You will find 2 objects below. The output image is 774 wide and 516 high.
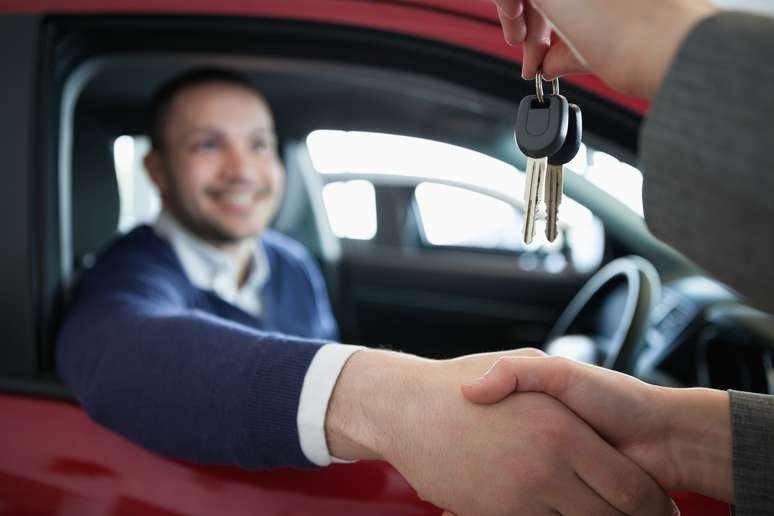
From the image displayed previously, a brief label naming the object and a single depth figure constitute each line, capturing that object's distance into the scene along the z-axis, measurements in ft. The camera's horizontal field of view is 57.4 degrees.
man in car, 2.53
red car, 3.23
